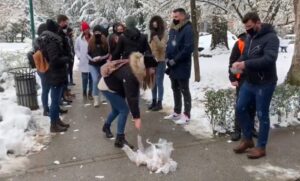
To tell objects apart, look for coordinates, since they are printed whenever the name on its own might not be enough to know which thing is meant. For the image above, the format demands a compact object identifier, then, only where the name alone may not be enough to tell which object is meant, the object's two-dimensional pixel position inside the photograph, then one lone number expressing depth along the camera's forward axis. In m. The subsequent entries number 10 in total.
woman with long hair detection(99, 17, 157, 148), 5.21
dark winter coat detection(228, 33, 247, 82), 5.72
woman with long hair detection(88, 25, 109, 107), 7.88
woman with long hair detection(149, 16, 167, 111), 7.86
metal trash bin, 8.30
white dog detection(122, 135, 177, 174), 5.08
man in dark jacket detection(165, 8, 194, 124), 6.75
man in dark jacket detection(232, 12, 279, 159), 4.94
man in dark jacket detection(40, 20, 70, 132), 6.41
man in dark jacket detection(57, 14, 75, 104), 7.35
